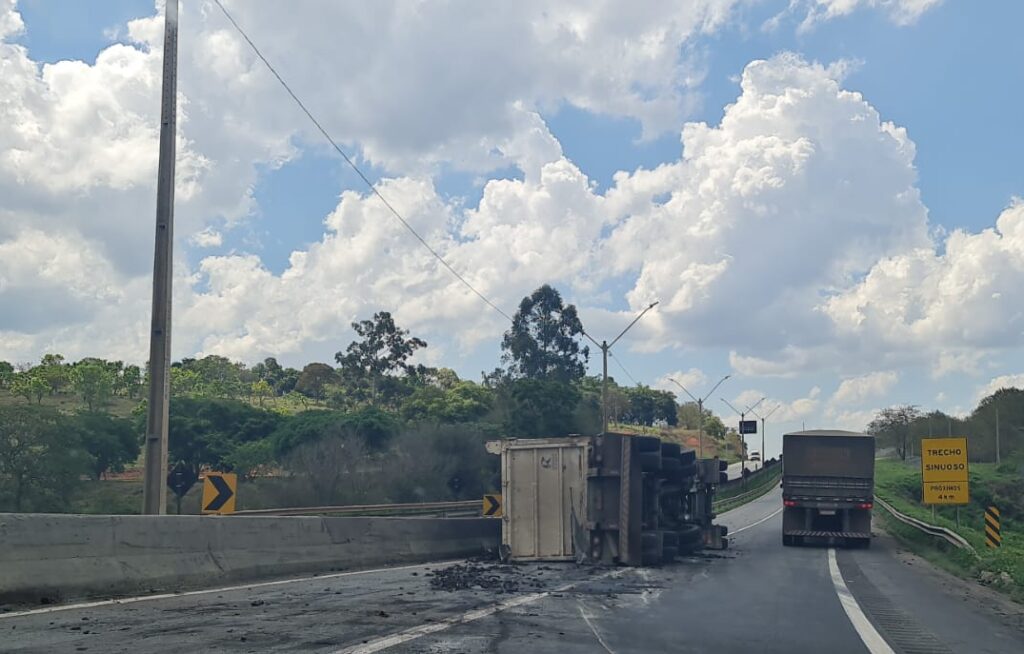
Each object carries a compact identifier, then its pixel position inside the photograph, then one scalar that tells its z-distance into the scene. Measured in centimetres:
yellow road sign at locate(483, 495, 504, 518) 2436
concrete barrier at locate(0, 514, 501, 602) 1044
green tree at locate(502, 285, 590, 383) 9606
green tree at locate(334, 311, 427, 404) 9419
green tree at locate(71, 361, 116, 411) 8475
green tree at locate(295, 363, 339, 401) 13300
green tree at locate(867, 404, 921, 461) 11669
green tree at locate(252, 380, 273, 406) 12481
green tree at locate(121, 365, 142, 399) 9838
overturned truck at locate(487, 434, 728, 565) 1806
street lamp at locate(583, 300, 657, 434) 4012
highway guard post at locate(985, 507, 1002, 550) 2562
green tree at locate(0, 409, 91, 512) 4756
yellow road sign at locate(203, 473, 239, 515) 1686
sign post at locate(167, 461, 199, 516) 1991
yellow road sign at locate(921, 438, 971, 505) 2903
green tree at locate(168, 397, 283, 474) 6488
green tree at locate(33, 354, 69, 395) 9123
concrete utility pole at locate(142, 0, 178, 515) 1443
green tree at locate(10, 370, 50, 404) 8263
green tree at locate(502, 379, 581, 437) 7456
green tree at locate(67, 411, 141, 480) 5797
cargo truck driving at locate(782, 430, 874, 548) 2941
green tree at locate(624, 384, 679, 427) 16562
